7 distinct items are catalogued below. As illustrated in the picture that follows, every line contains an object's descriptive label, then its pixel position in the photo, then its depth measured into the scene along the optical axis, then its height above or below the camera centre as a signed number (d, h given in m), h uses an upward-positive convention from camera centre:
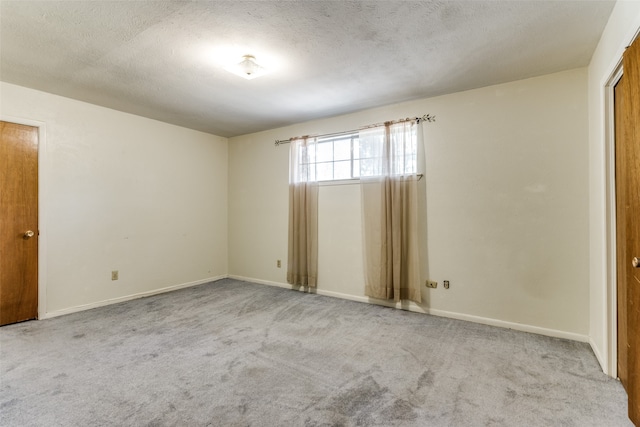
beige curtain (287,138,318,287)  4.28 -0.01
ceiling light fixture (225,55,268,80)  2.52 +1.30
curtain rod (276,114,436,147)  3.44 +1.12
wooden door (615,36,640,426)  1.48 +0.01
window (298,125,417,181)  3.52 +0.77
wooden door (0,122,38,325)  3.03 -0.06
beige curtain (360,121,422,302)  3.50 +0.02
